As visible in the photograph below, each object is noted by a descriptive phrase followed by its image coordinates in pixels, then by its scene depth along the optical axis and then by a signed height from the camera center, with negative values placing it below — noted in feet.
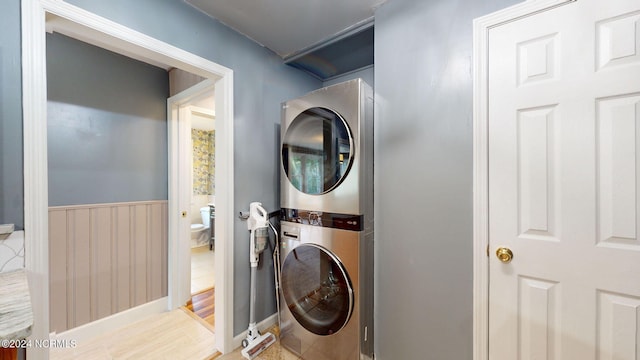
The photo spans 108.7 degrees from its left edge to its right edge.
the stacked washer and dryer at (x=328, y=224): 4.58 -0.98
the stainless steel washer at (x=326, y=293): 4.58 -2.52
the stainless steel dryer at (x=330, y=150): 4.57 +0.63
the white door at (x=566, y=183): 2.99 -0.07
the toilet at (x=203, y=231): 14.16 -3.19
